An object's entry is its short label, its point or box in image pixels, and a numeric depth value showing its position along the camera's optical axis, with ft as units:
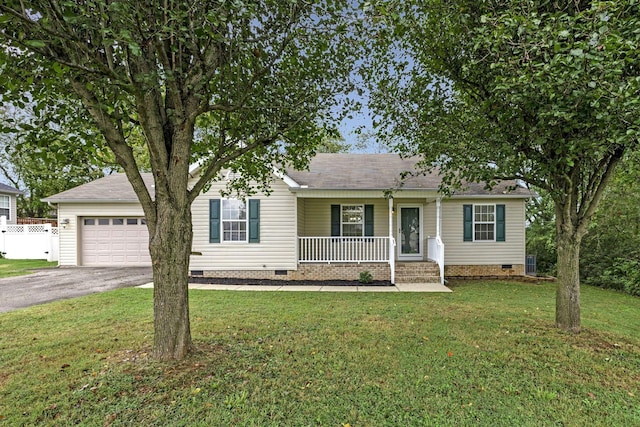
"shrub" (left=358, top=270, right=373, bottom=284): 31.04
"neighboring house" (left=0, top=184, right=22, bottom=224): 68.13
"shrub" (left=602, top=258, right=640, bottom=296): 30.27
